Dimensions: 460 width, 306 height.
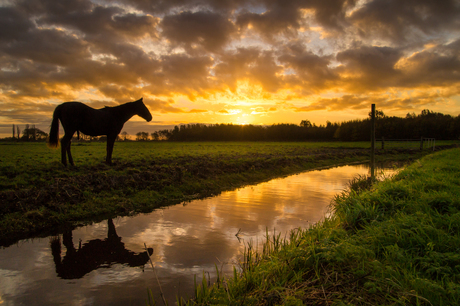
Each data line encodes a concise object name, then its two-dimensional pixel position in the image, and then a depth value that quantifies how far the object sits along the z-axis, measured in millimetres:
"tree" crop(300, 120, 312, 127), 184700
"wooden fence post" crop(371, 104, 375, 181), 12338
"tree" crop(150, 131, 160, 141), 120162
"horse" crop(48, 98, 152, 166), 11453
